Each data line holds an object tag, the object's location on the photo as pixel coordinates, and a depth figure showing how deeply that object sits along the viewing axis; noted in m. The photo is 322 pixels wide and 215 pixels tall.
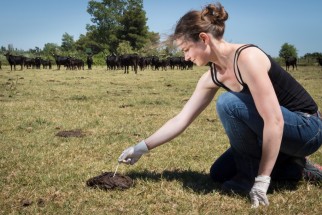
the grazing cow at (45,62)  59.91
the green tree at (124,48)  81.47
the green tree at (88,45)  98.19
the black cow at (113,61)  47.47
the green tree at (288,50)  139.38
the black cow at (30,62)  56.17
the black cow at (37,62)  57.56
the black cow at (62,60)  53.91
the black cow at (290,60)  50.69
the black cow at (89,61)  52.60
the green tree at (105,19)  96.37
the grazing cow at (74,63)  52.50
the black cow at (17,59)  47.40
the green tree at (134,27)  91.56
